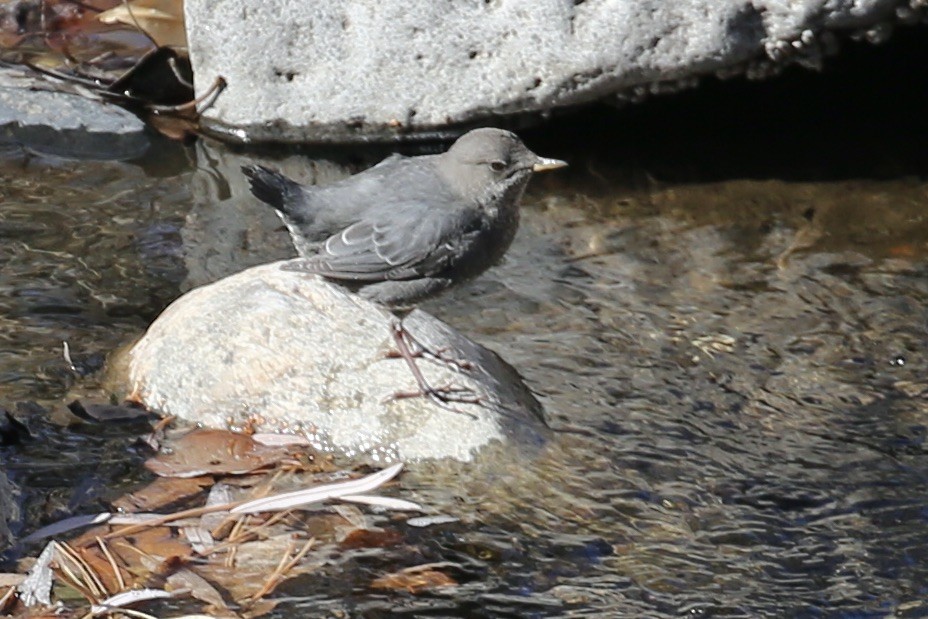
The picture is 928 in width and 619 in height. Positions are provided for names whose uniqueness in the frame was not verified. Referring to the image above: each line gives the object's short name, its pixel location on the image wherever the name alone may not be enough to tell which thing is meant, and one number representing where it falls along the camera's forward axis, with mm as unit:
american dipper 9273
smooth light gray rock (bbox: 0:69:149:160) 14445
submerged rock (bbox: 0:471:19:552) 7539
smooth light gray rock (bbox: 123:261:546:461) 8867
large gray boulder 12680
